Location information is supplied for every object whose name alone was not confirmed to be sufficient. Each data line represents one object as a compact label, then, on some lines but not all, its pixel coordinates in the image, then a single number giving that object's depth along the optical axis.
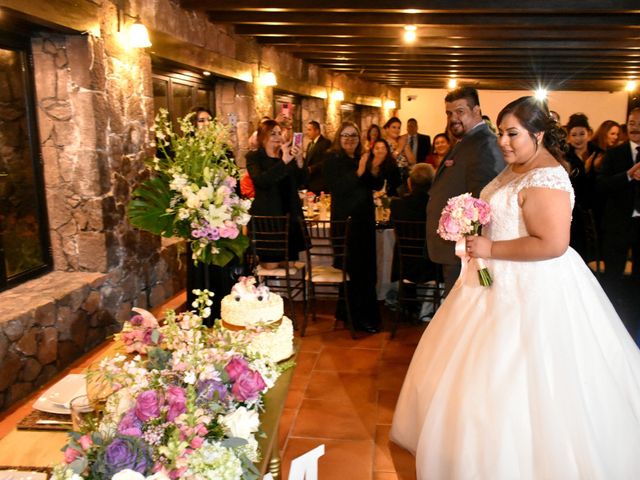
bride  2.34
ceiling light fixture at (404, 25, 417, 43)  6.69
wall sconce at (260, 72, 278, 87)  7.73
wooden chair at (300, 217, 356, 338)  4.69
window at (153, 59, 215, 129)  5.67
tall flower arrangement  2.57
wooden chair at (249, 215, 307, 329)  4.71
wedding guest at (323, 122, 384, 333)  4.55
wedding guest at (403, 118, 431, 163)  9.32
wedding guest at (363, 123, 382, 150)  7.46
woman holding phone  4.70
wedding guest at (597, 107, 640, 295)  4.77
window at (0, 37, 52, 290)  3.79
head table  1.61
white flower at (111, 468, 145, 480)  1.14
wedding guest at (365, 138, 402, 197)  4.52
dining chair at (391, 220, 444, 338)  4.55
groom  3.17
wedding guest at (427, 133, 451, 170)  7.00
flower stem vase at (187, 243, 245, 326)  4.29
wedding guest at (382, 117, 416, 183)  7.64
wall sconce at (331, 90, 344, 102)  11.49
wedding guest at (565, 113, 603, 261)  5.15
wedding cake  2.19
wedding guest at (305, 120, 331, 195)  7.59
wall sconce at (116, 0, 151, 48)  4.50
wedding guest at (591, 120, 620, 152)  6.15
